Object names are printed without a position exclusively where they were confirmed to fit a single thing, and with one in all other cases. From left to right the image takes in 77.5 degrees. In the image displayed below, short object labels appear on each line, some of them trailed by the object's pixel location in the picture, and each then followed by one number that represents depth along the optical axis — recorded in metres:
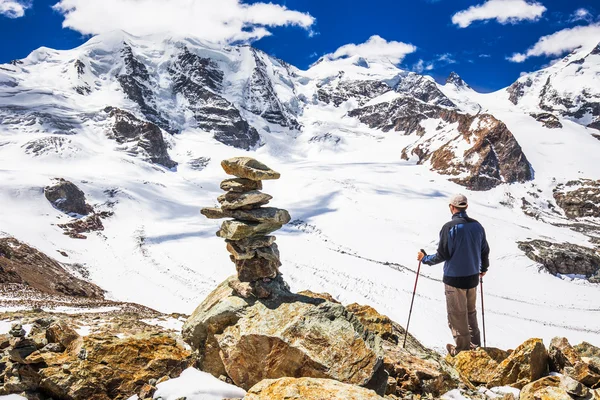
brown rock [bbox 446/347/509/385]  7.33
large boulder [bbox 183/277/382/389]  6.49
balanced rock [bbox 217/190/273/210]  9.03
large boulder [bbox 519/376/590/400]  5.02
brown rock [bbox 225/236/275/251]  8.95
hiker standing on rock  8.05
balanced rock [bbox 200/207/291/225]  9.05
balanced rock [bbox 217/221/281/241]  8.83
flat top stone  9.10
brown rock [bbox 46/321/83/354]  7.31
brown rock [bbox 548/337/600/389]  6.00
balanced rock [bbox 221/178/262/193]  9.27
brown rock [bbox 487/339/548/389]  6.60
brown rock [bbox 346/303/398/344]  10.19
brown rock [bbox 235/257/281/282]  8.88
